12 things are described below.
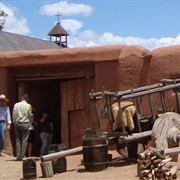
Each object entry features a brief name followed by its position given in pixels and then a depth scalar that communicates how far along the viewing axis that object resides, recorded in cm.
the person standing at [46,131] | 1292
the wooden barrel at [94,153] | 884
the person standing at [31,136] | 1239
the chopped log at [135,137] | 893
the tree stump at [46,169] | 883
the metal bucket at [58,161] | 912
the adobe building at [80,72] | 1143
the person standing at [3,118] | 1140
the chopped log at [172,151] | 765
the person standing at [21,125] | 1109
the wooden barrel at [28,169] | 876
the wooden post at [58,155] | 862
